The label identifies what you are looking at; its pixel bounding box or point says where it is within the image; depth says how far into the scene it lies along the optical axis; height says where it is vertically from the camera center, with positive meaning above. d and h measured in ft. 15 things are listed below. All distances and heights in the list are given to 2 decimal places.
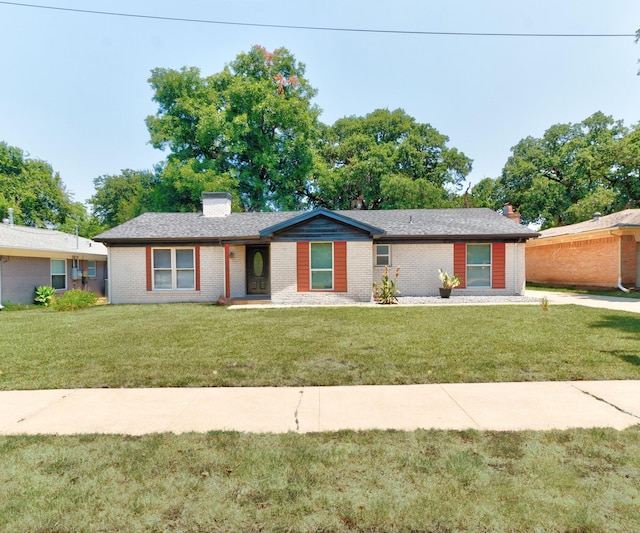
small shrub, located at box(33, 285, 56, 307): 53.26 -4.35
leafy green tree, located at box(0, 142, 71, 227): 116.88 +25.32
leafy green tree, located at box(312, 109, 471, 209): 99.55 +29.25
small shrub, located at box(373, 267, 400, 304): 46.23 -3.78
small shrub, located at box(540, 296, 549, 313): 36.92 -4.54
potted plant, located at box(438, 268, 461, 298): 49.37 -3.06
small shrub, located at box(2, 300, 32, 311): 46.90 -5.22
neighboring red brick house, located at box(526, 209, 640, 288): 58.29 +1.17
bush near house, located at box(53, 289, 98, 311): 43.78 -4.32
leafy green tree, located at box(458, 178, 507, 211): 122.72 +22.73
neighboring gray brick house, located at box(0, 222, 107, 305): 49.88 +0.52
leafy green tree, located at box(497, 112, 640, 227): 96.32 +25.42
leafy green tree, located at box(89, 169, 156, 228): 143.43 +28.83
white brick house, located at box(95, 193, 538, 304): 47.70 +0.26
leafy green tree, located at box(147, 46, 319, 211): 92.38 +34.91
